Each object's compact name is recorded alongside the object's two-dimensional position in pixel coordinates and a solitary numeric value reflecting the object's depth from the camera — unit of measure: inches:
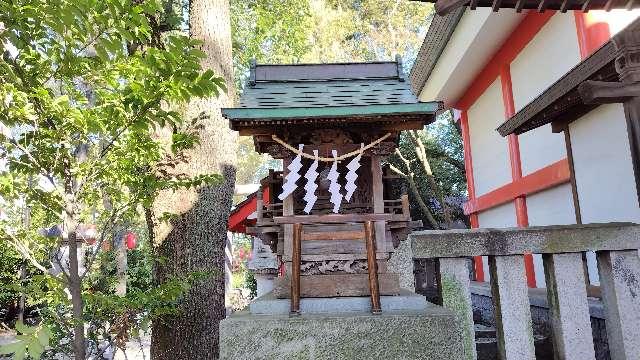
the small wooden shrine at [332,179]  151.9
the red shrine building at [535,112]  196.4
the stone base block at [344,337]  133.0
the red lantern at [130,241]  607.5
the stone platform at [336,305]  146.3
